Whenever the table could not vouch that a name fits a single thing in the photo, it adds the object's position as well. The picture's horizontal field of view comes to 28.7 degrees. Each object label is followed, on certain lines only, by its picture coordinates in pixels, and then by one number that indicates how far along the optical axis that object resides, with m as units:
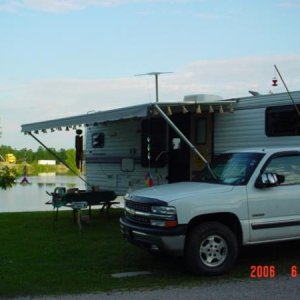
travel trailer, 10.84
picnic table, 12.12
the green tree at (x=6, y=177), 13.27
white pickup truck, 7.62
